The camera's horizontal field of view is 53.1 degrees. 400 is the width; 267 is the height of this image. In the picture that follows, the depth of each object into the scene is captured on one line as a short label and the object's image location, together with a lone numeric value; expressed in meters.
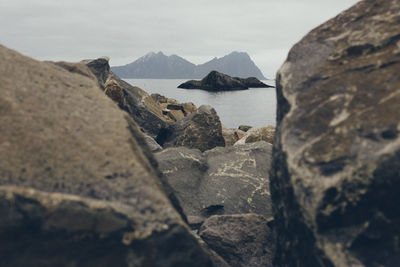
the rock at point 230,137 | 13.83
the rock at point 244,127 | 20.84
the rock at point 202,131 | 10.45
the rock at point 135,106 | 12.30
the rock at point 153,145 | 9.23
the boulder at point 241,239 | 5.43
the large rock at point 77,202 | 3.32
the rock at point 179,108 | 21.13
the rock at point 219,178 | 6.82
